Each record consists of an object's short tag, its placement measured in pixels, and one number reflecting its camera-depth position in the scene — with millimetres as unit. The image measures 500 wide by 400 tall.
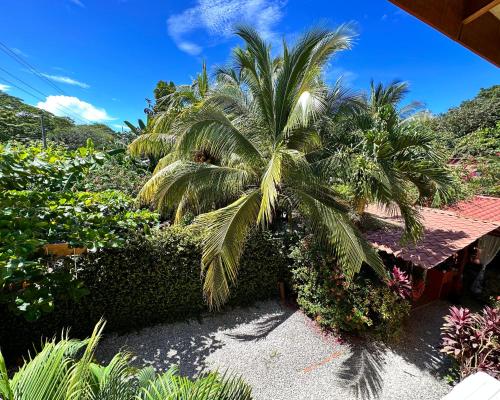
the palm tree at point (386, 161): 5934
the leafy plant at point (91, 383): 1864
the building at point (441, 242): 6633
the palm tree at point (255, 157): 5617
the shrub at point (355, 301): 5918
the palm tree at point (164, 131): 9555
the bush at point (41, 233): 3391
